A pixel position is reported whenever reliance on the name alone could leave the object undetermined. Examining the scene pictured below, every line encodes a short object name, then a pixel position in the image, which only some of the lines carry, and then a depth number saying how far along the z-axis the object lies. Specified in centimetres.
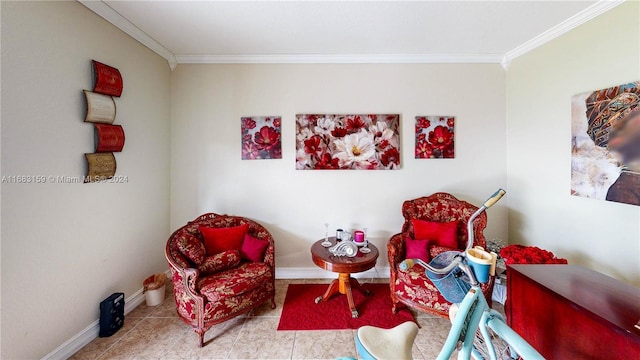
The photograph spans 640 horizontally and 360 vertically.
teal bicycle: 96
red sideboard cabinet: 93
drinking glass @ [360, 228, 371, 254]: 246
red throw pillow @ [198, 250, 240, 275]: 222
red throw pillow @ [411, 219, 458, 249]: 252
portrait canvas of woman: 182
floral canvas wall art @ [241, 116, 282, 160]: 302
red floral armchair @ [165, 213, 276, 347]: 199
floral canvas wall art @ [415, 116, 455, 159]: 304
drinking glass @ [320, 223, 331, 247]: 262
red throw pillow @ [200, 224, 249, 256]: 247
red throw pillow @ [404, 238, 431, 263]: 240
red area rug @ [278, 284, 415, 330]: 221
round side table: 218
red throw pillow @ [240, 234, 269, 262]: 250
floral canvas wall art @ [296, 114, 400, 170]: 301
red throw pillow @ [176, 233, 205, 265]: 219
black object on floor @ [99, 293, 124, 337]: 207
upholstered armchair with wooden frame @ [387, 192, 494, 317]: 211
